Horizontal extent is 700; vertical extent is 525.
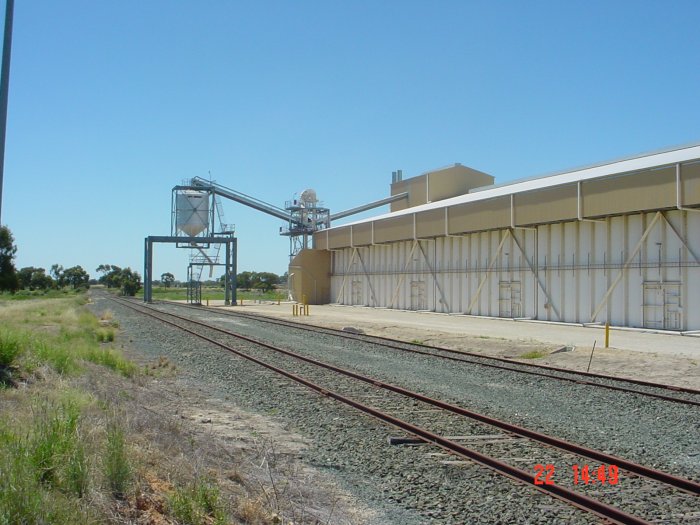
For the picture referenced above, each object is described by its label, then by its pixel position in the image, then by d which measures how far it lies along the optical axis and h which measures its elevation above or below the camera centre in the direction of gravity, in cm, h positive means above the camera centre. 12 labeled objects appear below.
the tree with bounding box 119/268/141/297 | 12635 -19
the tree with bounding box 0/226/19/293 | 8550 +247
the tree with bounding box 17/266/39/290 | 14524 +168
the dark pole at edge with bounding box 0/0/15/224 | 905 +289
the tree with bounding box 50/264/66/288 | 16702 +175
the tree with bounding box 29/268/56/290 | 14750 +37
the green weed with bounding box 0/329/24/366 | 1022 -104
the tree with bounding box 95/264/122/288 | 16600 +110
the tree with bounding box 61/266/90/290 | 17525 +179
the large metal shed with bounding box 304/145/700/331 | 2647 +182
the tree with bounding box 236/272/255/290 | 16450 +86
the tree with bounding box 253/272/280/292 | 14539 +66
